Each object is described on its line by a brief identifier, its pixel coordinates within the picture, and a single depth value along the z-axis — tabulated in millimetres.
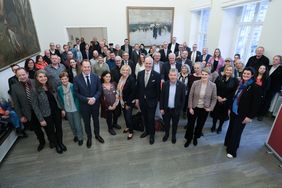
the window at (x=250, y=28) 4926
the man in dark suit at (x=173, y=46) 6652
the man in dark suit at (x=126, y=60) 4421
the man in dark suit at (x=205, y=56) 5207
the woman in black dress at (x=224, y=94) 3094
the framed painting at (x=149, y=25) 7969
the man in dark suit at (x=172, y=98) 2855
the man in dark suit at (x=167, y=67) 4082
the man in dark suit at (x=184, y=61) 4398
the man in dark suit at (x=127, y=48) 6648
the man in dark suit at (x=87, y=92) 2795
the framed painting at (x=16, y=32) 3833
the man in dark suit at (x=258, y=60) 4110
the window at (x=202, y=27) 7515
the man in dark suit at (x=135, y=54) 5809
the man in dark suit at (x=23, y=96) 2594
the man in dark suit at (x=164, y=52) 5830
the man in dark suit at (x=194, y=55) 5641
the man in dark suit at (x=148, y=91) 2893
